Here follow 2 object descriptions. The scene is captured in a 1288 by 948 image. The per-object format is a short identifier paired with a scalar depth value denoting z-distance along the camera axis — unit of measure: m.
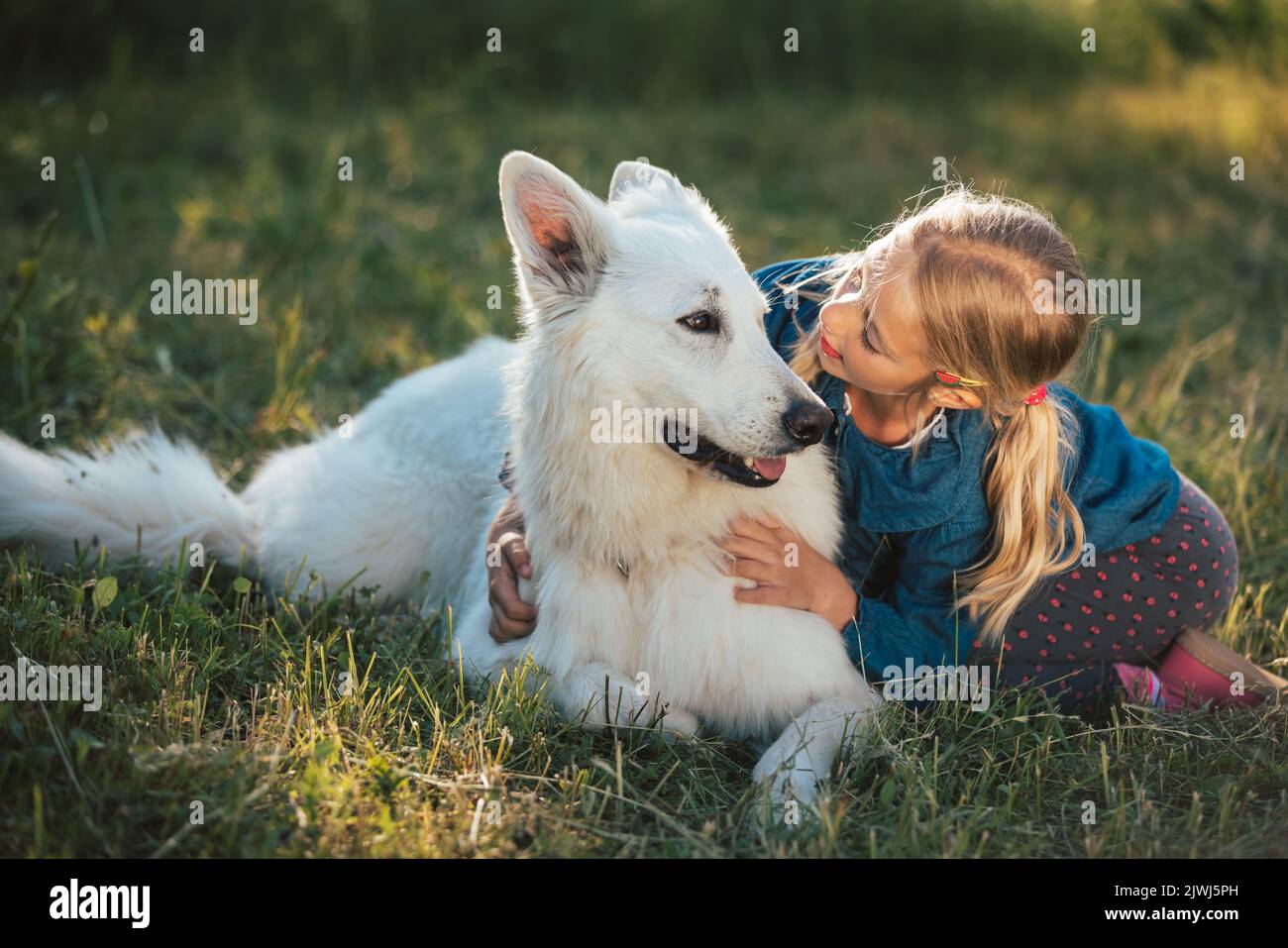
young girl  2.88
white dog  2.74
